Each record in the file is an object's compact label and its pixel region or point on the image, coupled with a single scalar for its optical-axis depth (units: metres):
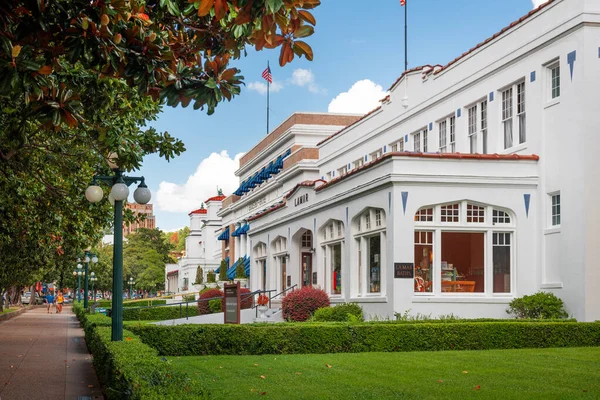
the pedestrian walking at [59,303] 66.00
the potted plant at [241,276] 52.09
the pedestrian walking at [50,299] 78.61
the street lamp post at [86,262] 43.52
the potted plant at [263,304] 31.86
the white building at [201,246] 87.88
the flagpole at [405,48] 38.66
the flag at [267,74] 56.47
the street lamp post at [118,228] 15.14
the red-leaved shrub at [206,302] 43.41
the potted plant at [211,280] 64.19
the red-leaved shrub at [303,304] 27.69
